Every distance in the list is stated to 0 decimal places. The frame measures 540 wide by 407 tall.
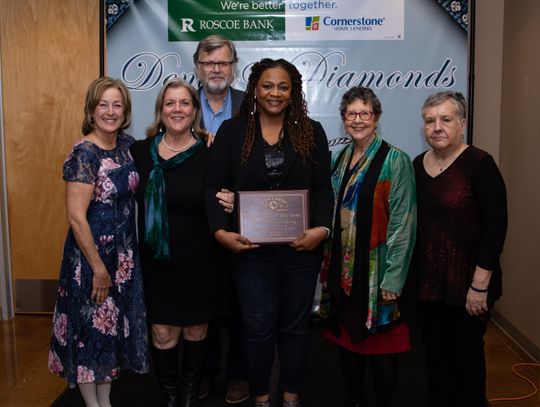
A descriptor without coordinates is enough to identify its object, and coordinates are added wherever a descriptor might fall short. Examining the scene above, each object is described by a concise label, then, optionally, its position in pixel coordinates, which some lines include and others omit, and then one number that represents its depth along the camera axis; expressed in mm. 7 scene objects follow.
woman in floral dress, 2346
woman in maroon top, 2291
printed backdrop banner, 3863
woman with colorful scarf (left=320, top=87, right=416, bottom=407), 2297
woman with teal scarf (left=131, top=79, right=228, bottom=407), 2461
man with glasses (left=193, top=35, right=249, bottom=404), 2918
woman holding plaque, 2303
